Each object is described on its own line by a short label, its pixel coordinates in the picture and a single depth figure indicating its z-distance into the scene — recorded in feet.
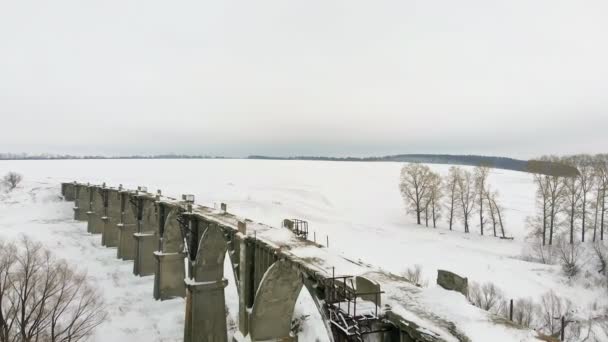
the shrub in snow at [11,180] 247.54
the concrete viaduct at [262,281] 28.45
